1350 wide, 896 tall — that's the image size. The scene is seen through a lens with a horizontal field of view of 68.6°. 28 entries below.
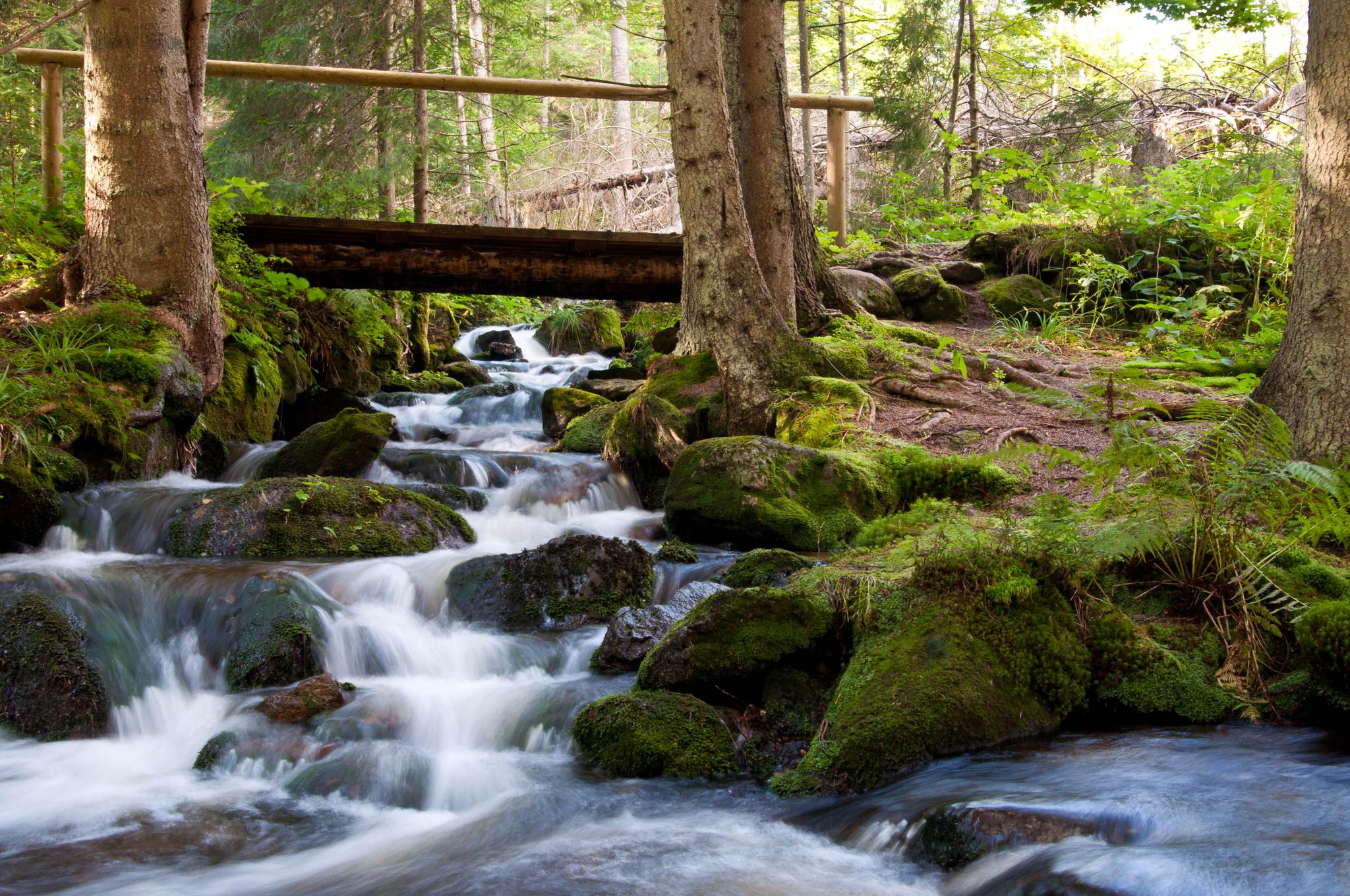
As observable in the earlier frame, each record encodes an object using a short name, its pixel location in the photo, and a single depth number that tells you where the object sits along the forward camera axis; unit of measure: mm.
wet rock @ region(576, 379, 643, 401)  12094
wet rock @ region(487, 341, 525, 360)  16828
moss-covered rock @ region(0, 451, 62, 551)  5934
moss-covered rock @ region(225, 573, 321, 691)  4906
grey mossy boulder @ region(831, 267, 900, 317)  11266
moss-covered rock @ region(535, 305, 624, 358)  17000
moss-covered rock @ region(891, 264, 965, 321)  11680
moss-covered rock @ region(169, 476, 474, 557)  6395
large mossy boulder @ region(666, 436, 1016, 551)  6414
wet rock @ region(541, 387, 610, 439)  11266
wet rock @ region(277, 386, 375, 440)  10555
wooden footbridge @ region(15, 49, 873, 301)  10422
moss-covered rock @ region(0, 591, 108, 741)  4453
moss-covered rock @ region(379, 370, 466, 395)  13125
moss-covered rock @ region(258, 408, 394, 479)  8211
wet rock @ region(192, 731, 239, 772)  4344
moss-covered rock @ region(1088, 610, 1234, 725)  4055
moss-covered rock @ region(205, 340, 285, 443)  9023
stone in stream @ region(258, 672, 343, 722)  4555
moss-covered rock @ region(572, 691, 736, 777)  4023
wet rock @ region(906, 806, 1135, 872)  3172
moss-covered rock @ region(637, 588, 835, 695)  4328
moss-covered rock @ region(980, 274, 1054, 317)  11961
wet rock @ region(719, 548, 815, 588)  5461
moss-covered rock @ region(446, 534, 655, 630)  5738
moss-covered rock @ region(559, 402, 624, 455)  9812
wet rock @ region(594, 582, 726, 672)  5047
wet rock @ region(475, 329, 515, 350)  17234
